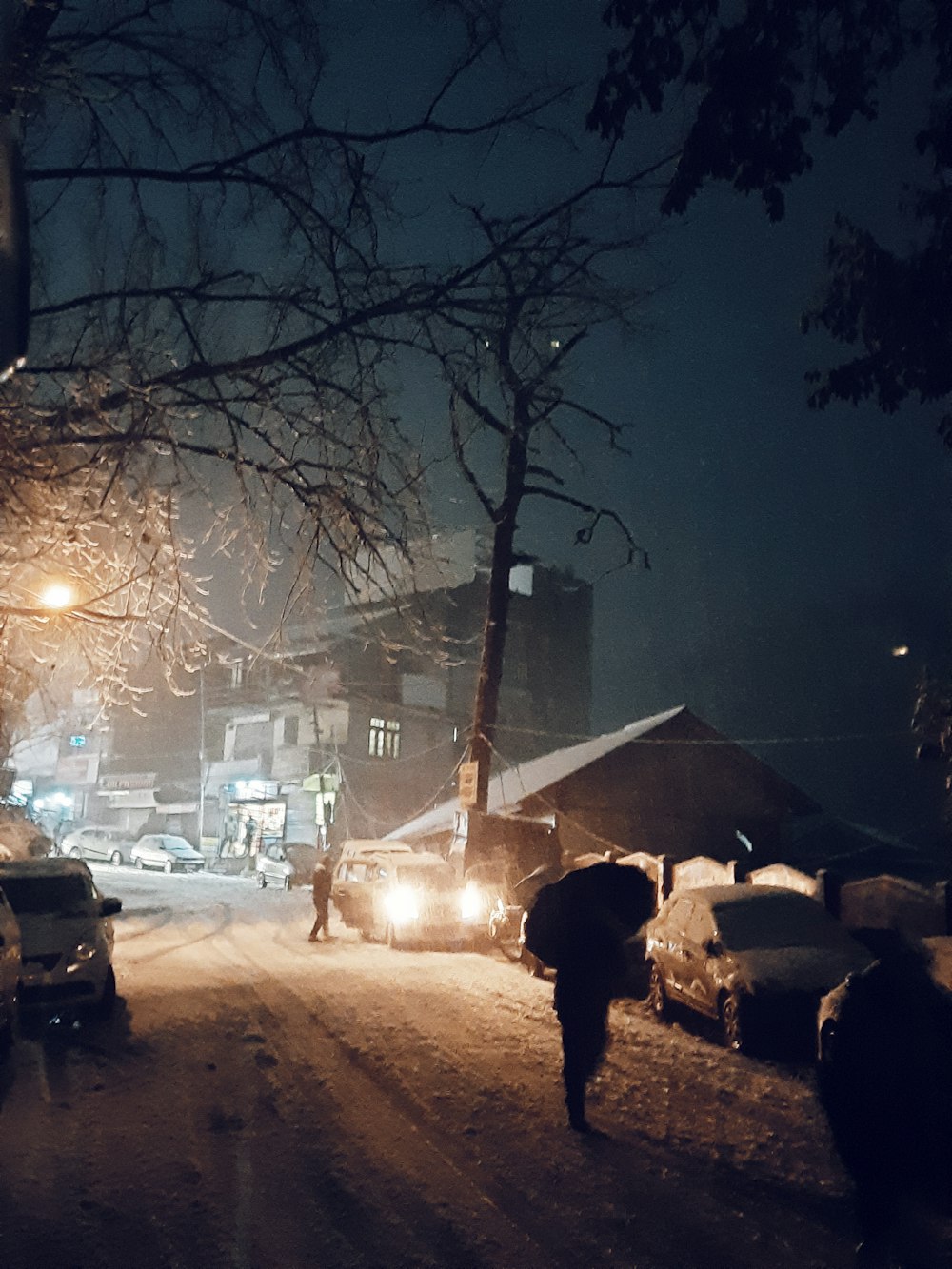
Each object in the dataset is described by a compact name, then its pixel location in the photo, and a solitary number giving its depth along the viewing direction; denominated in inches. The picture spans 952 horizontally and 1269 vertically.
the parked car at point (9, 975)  300.4
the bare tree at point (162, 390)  263.6
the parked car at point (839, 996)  190.1
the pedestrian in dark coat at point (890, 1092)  181.5
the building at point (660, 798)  1133.1
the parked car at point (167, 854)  1624.0
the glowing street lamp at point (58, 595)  365.1
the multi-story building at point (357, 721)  1775.3
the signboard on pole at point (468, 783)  809.5
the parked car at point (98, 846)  1769.2
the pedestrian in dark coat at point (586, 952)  257.8
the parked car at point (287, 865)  1362.0
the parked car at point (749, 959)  365.4
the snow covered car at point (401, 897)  678.5
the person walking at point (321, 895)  713.6
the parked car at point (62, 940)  362.3
